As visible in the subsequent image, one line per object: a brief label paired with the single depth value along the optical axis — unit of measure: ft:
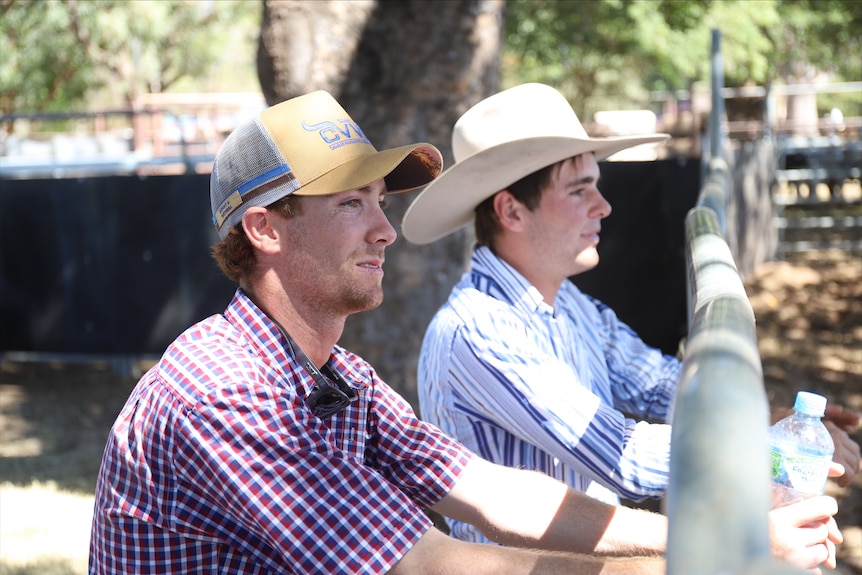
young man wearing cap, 5.64
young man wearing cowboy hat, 8.23
